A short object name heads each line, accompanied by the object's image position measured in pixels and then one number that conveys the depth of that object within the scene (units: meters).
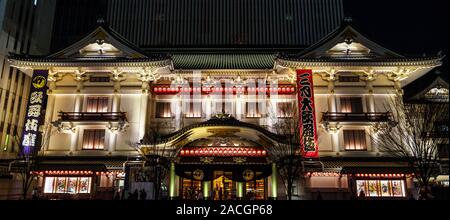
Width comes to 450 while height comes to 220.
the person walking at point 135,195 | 21.20
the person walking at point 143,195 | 21.78
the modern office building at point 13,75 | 32.34
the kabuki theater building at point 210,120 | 25.47
